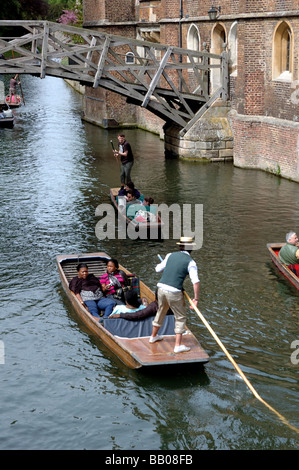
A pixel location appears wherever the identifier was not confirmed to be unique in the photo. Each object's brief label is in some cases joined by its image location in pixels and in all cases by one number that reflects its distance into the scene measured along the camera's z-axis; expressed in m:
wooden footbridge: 22.05
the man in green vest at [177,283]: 9.91
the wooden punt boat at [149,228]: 16.02
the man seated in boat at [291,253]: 13.17
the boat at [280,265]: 12.69
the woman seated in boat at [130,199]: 17.14
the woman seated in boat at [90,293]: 11.66
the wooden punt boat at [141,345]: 9.62
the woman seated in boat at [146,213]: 16.38
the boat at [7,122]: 32.09
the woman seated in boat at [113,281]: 12.09
